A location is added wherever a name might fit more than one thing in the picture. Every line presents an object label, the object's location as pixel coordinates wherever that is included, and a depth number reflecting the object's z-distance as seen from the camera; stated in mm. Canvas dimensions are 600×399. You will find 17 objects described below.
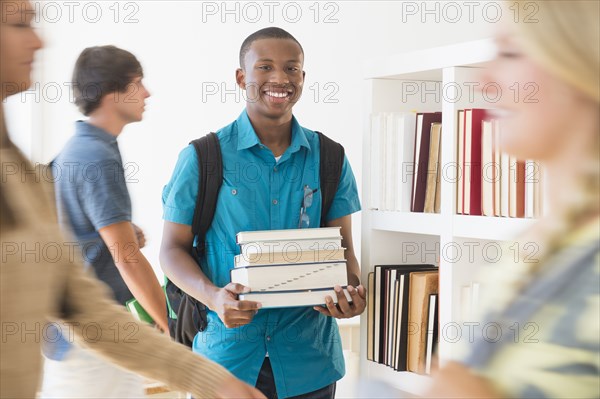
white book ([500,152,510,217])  2342
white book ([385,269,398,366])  2711
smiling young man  2346
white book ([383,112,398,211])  2709
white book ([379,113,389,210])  2738
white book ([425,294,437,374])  2598
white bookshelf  2436
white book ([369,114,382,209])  2760
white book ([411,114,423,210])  2639
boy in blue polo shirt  1979
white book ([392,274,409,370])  2680
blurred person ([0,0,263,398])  1180
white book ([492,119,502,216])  2371
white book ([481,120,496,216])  2391
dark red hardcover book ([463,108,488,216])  2414
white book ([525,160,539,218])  2279
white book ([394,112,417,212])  2670
